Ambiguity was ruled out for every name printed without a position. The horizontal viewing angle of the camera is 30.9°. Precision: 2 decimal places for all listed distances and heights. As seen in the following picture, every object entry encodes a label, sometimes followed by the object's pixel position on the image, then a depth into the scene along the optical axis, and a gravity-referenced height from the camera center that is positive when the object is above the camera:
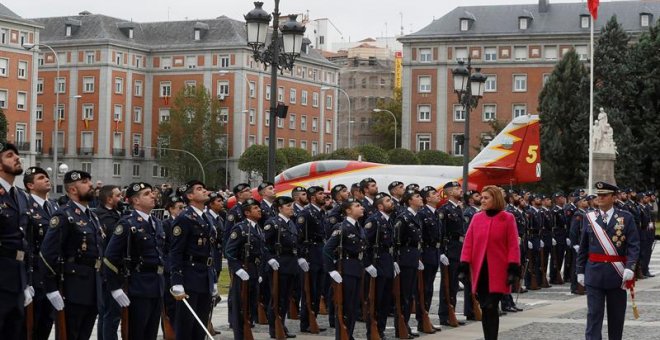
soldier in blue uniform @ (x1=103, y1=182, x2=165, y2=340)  11.96 -1.10
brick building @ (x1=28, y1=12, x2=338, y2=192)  106.19 +6.74
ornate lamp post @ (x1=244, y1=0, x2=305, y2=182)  21.86 +2.21
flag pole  56.41 +0.62
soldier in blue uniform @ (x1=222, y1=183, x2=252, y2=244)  17.52 -0.74
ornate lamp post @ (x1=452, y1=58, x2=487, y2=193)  31.11 +2.02
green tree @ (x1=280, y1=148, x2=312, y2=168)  93.19 +0.44
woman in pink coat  12.71 -0.97
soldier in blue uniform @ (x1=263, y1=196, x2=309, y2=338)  16.45 -1.18
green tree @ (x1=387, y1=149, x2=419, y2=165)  80.50 +0.42
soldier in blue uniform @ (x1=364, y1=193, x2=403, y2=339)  15.58 -1.21
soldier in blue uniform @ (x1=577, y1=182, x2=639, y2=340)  13.70 -1.13
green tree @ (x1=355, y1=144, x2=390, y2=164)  82.00 +0.60
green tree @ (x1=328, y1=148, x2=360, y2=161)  82.19 +0.57
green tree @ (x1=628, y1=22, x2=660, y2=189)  70.19 +3.62
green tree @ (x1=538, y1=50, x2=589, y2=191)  73.62 +2.28
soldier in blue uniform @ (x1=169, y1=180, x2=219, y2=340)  12.88 -1.08
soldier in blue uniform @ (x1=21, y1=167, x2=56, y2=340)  11.65 -0.74
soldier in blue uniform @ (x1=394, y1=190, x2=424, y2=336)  16.33 -1.17
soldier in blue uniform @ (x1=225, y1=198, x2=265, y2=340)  14.73 -1.19
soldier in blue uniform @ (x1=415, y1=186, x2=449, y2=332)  17.53 -1.10
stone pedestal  59.91 +0.05
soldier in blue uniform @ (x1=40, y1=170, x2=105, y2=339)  11.46 -0.96
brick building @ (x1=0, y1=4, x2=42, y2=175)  92.25 +6.20
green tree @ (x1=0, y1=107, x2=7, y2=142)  77.12 +2.03
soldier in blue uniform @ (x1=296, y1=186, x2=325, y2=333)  17.88 -1.21
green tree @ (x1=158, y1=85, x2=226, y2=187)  101.38 +2.43
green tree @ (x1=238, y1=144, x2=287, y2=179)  91.88 +0.11
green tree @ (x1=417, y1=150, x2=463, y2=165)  82.23 +0.40
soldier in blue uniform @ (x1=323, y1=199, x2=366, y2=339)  14.97 -1.22
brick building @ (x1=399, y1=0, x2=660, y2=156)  98.88 +9.15
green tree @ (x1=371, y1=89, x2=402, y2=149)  126.94 +4.42
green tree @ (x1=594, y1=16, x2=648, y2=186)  69.44 +4.18
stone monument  59.28 +0.76
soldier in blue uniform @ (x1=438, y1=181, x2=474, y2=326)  18.41 -1.08
